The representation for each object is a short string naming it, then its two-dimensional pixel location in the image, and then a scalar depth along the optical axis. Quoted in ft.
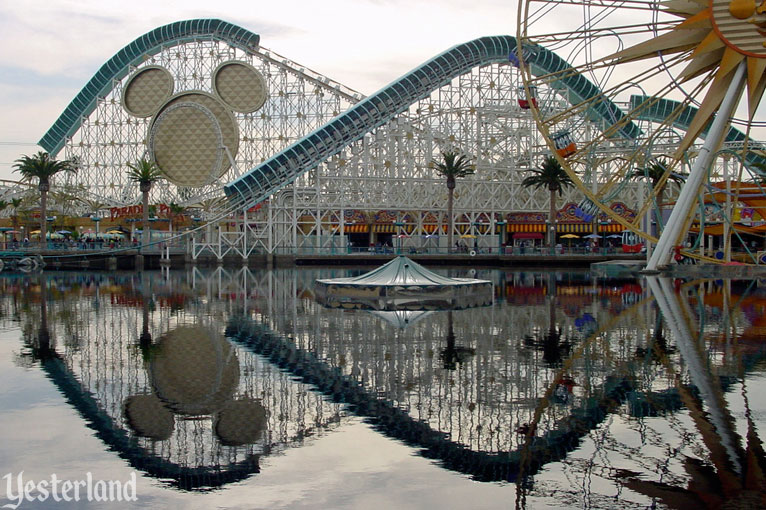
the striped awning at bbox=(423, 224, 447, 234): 311.88
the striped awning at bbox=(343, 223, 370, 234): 326.67
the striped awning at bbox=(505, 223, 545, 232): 288.51
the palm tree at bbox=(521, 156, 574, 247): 239.30
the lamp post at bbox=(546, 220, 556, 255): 237.35
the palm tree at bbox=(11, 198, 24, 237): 310.24
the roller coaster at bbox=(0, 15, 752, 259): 243.19
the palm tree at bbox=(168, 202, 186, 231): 288.51
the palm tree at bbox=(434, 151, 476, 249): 244.83
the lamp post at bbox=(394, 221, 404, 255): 244.30
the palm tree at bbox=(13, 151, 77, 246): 248.32
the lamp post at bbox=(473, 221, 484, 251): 264.31
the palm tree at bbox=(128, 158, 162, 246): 246.47
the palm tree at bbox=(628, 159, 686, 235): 217.77
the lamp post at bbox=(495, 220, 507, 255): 253.65
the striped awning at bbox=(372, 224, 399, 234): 323.78
